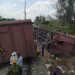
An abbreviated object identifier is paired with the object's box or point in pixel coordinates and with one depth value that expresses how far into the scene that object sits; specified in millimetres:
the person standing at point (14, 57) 3255
